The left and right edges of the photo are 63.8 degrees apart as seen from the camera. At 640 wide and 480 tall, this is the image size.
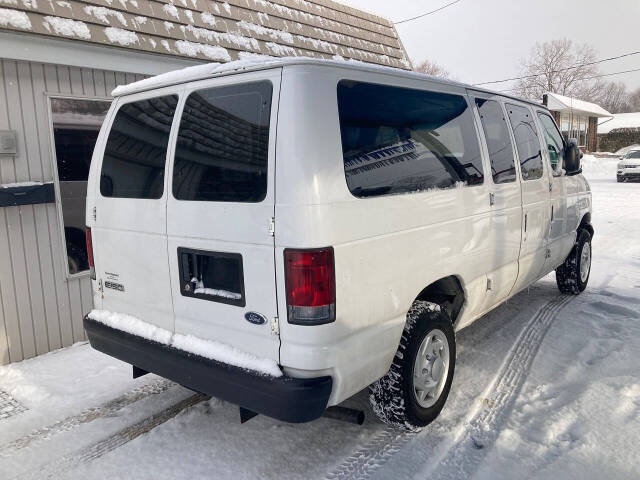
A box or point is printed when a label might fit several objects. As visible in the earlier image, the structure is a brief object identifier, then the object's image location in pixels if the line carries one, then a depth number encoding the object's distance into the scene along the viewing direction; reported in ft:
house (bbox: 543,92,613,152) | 114.83
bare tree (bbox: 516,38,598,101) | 172.35
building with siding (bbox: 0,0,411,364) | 14.17
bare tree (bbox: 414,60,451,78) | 209.15
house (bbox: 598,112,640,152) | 136.67
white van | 8.08
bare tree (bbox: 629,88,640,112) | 272.72
